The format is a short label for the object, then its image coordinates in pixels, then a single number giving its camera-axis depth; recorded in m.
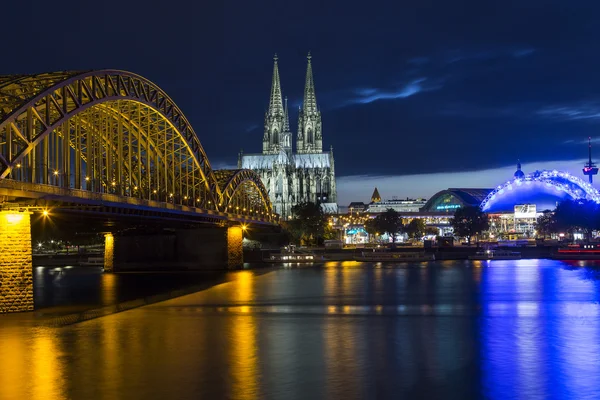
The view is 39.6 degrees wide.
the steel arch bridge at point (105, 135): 51.41
